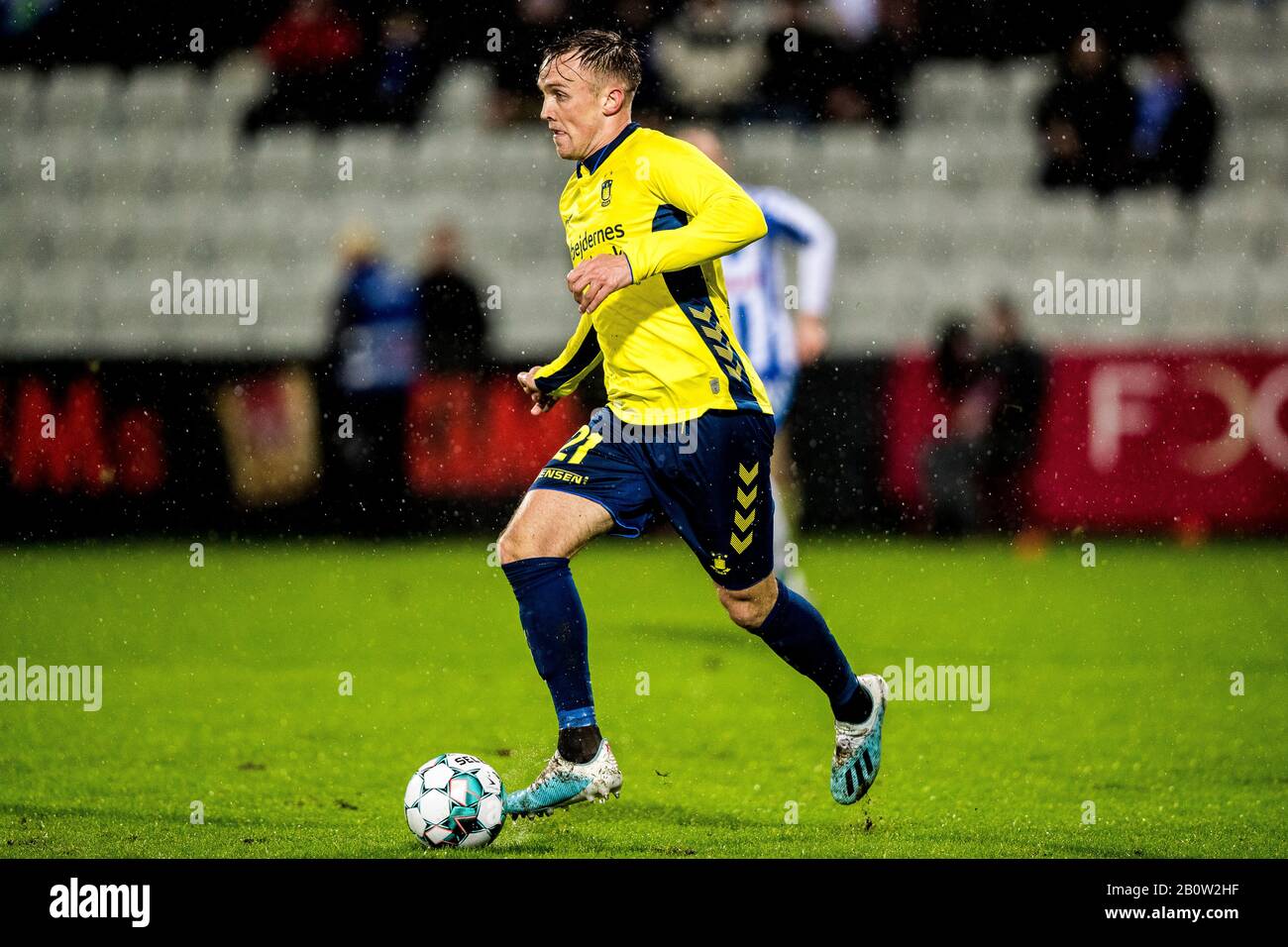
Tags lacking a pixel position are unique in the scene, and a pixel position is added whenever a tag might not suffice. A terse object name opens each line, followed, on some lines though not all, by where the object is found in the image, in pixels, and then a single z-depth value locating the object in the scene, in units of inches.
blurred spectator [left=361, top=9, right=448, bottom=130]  522.3
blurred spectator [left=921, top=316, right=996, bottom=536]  457.7
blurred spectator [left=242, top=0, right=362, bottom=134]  514.0
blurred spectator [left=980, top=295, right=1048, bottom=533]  456.8
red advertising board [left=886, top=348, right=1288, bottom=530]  456.1
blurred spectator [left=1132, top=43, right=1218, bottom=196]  515.8
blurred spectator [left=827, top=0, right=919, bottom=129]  529.3
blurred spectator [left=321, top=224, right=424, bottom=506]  455.5
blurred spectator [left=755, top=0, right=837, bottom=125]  513.3
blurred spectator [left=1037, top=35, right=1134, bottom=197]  509.4
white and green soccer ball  162.6
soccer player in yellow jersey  169.5
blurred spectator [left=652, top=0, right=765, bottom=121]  518.0
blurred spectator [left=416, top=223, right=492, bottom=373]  457.7
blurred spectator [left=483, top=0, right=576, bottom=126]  510.6
